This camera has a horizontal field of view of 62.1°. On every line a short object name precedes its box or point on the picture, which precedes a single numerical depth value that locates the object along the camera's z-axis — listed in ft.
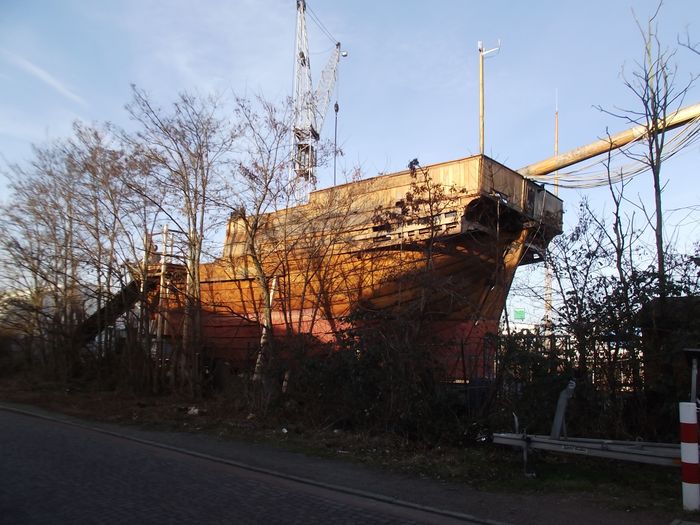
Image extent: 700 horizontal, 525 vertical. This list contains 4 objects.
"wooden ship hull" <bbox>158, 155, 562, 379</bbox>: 39.40
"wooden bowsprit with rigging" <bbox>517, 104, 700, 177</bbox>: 33.70
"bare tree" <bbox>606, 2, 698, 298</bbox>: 29.76
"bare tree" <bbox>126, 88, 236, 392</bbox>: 50.37
